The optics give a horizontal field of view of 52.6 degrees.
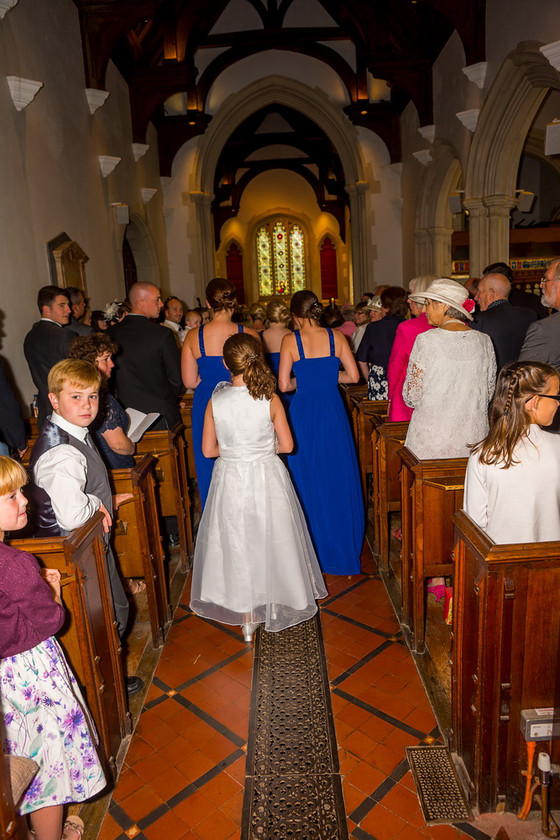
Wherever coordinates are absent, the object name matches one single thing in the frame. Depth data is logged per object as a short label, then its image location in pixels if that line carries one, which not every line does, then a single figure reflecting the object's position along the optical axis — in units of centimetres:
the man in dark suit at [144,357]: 380
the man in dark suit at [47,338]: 404
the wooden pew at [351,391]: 513
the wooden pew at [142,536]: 287
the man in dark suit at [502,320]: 390
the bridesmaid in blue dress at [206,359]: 371
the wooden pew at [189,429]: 481
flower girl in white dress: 283
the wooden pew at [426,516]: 265
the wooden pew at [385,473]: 344
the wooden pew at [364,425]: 432
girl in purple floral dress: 159
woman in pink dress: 335
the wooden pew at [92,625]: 200
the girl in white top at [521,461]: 193
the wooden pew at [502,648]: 176
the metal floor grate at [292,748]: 200
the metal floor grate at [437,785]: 198
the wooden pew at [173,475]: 367
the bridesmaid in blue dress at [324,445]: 352
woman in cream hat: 264
